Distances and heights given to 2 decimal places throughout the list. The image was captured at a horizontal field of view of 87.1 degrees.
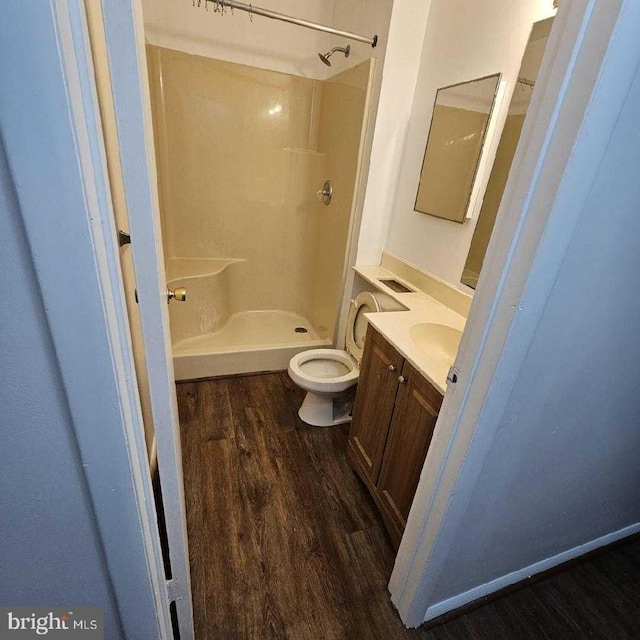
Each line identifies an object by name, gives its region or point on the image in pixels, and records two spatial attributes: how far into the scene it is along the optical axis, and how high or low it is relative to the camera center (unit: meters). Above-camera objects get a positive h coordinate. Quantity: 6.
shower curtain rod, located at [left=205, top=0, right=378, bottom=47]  1.69 +0.69
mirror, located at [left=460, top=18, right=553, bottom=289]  1.24 +0.15
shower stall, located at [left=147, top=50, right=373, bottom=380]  2.29 -0.29
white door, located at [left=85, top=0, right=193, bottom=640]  0.50 -0.12
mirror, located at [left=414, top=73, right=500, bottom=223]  1.48 +0.16
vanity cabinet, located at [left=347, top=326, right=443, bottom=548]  1.16 -0.91
